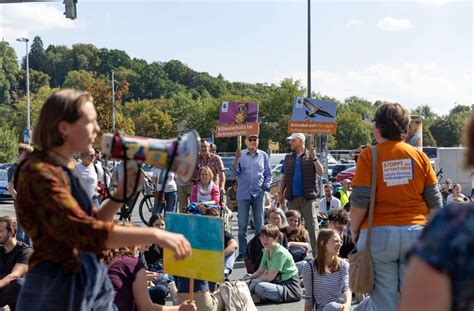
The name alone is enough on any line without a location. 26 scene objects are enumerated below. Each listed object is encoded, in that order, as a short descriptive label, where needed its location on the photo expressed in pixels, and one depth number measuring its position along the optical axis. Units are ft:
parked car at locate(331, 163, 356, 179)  132.05
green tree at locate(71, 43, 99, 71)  504.84
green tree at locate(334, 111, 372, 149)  293.64
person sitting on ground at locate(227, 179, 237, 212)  53.16
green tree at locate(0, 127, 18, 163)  183.69
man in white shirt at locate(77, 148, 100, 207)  32.96
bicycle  64.65
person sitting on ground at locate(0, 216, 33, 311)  21.61
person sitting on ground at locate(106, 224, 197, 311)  16.63
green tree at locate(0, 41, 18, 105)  330.59
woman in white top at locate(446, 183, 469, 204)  47.65
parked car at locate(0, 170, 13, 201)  88.63
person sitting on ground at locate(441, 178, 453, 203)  57.41
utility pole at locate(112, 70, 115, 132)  177.47
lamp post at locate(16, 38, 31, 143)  161.79
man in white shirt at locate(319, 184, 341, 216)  43.93
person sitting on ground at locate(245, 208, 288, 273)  30.66
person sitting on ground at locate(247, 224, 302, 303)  28.30
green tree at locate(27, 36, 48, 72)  518.78
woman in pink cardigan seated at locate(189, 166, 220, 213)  36.22
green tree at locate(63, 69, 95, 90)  325.77
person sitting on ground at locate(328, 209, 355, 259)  29.60
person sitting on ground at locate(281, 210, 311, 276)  32.50
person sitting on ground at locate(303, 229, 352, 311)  22.93
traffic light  44.09
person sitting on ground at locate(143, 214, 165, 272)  31.07
